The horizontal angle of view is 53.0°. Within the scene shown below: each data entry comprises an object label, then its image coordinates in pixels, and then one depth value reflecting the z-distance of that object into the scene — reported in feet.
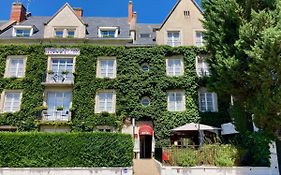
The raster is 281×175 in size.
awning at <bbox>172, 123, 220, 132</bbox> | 77.50
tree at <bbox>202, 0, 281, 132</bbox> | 54.24
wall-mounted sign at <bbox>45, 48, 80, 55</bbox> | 97.81
